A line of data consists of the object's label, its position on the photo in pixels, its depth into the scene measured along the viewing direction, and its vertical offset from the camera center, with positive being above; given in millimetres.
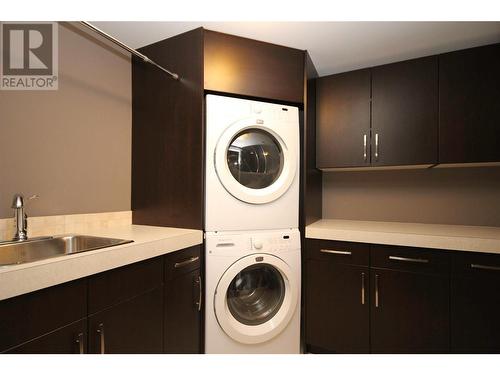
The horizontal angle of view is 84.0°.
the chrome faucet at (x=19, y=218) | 1283 -140
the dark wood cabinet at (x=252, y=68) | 1724 +789
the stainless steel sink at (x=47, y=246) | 1261 -291
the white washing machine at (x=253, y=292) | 1663 -670
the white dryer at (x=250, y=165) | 1686 +152
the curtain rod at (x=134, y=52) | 1163 +707
